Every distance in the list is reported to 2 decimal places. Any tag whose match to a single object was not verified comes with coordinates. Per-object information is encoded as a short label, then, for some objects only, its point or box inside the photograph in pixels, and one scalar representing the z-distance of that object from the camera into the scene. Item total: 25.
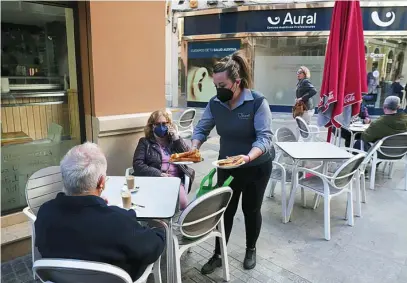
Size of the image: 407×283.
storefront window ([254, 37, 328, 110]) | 11.16
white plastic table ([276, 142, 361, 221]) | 3.42
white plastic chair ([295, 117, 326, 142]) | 5.64
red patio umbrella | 3.81
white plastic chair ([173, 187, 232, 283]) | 2.01
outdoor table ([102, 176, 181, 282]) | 2.04
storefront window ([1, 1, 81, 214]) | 3.12
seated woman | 3.29
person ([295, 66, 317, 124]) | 6.42
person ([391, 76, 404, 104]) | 10.62
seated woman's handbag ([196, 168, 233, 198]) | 2.44
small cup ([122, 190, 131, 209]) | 2.08
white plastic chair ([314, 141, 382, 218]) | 3.85
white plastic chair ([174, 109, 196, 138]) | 6.09
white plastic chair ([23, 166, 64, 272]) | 2.28
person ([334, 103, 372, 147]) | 6.04
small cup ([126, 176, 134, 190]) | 2.41
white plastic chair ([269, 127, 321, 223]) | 3.62
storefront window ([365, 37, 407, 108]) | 10.72
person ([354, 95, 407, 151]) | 4.70
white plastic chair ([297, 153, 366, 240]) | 3.23
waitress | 2.40
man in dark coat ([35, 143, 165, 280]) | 1.40
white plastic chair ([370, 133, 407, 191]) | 4.66
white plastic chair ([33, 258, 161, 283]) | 1.29
